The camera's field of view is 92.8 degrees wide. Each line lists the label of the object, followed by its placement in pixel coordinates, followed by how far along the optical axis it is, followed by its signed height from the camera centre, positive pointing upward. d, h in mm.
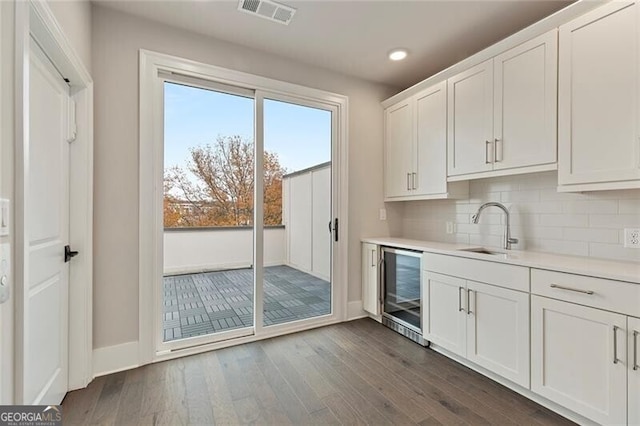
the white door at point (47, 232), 1485 -116
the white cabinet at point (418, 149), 2803 +648
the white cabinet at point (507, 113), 2010 +743
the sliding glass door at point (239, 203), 2734 +89
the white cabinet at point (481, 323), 1941 -796
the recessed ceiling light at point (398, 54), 2832 +1502
